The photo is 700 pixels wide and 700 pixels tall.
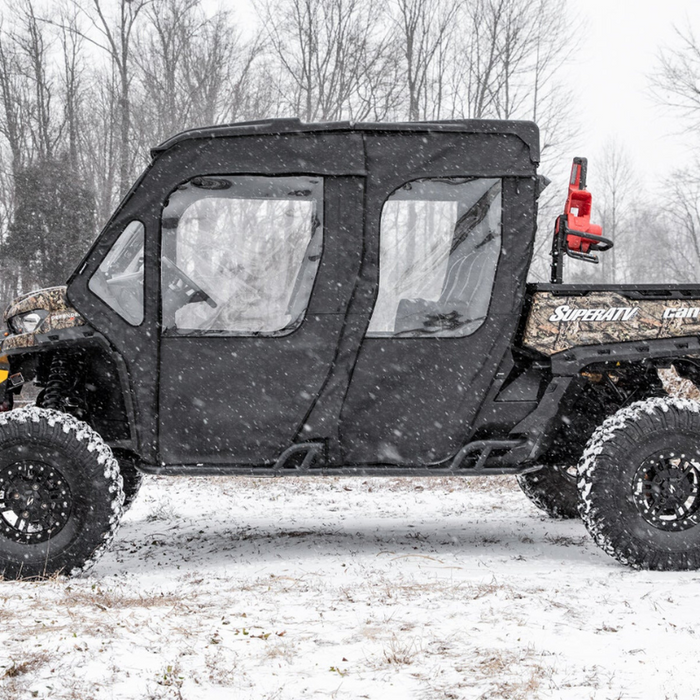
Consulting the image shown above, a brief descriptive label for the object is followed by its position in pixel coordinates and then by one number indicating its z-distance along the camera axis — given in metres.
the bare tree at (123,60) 24.61
